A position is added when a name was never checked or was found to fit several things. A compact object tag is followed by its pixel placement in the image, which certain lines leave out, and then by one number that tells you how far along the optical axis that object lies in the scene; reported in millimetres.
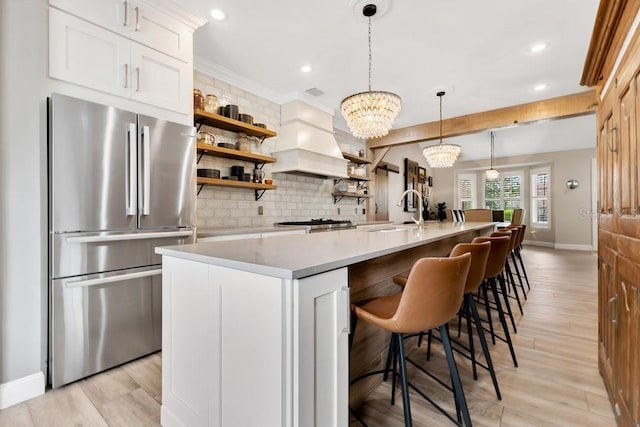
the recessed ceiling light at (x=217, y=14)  2473
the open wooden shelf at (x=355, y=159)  5163
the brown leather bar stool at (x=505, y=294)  2588
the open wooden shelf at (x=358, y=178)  5340
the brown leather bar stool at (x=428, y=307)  1138
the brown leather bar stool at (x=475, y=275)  1512
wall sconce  7684
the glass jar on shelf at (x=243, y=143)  3484
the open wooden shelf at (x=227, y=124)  2969
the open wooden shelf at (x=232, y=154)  3020
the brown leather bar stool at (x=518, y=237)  3260
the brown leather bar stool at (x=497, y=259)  1953
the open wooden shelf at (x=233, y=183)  3056
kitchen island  915
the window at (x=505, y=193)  9039
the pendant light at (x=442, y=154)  4672
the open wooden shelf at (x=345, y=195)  5232
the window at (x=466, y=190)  9703
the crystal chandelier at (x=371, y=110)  2689
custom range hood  3986
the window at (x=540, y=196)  8367
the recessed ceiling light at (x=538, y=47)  2988
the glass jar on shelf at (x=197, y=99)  2977
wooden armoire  1135
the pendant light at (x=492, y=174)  8000
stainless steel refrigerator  1789
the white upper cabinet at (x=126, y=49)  1862
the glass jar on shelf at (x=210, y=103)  3166
